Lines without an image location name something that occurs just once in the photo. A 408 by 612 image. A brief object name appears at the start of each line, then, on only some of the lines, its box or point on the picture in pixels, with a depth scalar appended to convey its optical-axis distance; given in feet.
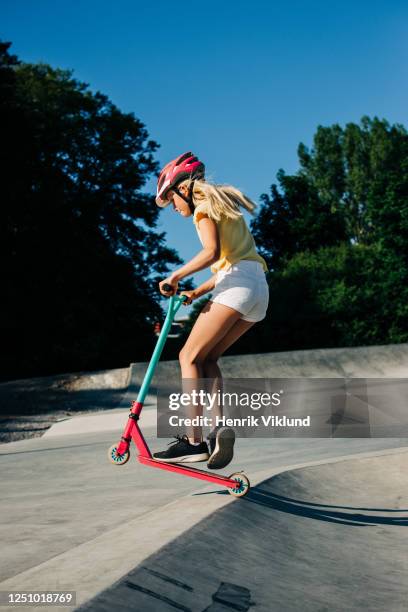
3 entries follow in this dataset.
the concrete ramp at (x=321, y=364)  55.57
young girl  12.75
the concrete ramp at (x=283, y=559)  8.09
